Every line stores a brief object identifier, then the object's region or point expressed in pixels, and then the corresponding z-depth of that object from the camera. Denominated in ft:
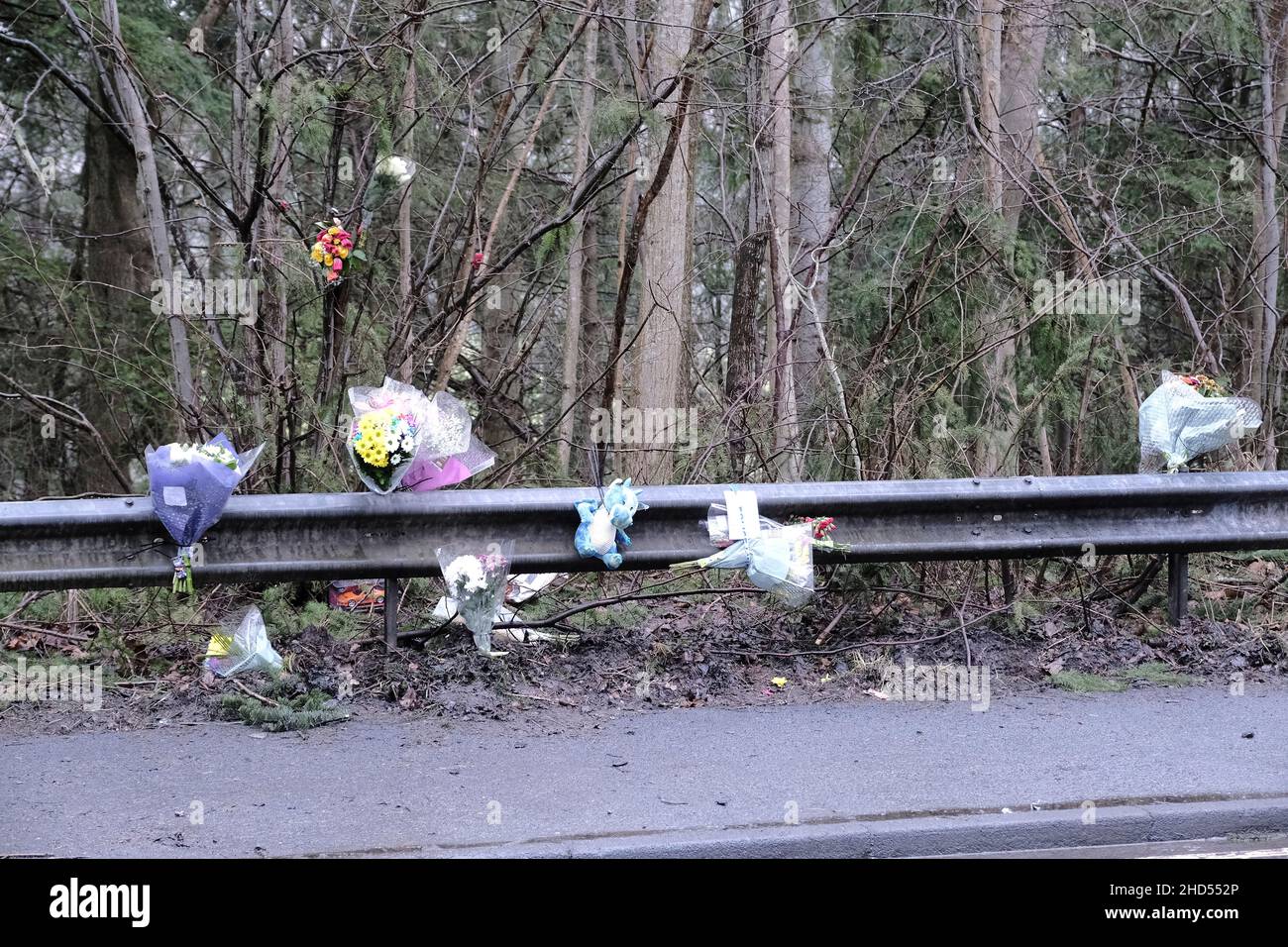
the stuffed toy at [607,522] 19.65
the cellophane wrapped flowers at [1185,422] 21.79
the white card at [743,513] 19.94
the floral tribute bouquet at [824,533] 20.10
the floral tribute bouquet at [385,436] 18.97
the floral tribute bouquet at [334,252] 22.41
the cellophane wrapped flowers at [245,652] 18.63
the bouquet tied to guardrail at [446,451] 19.79
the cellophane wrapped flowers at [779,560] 19.53
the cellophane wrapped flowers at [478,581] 19.16
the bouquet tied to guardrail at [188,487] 18.28
